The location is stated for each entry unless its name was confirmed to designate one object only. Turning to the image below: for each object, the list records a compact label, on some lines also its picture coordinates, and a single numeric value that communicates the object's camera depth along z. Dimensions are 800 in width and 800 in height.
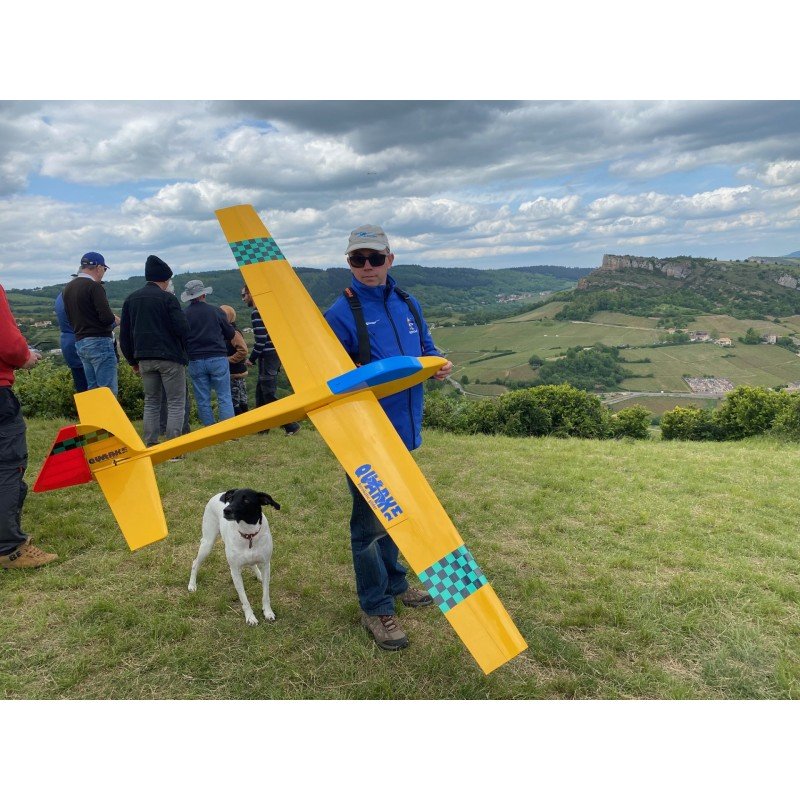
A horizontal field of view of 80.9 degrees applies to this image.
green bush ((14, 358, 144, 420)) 9.20
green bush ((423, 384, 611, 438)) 11.30
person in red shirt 3.92
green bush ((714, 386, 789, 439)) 11.12
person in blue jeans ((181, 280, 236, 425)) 6.45
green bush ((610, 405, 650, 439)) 11.61
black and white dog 3.27
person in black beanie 5.84
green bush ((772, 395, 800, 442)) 10.18
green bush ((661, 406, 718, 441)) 11.91
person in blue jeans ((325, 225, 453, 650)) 3.25
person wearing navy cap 5.85
